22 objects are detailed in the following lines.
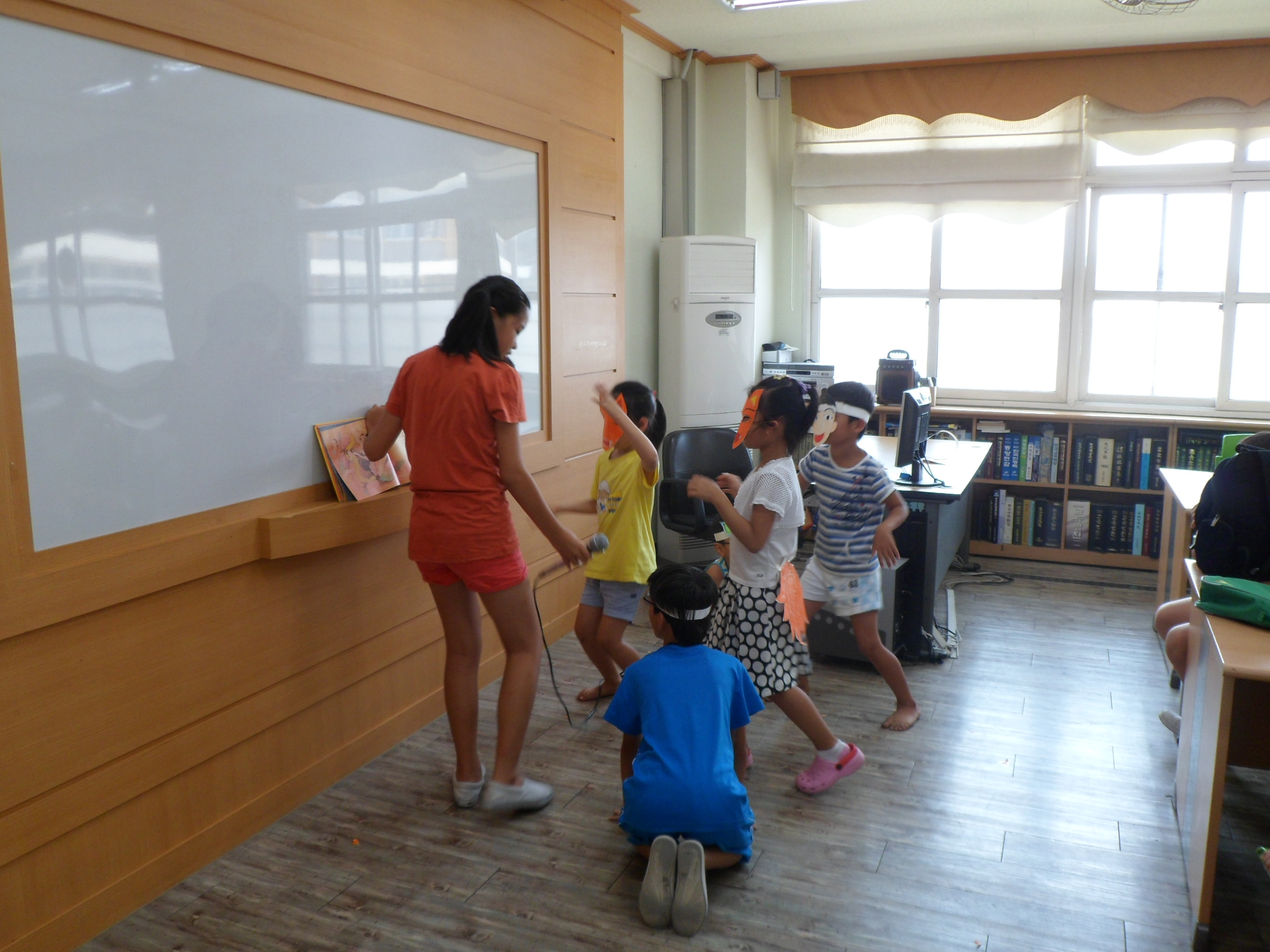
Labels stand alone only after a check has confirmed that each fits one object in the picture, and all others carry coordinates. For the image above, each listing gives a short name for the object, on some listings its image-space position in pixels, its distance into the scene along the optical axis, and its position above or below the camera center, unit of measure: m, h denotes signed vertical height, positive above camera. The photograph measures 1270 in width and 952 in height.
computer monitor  3.85 -0.40
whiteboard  1.99 +0.15
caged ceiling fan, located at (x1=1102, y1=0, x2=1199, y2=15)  3.41 +1.24
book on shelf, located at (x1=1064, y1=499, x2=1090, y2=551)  5.46 -1.08
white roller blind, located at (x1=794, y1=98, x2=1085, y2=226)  5.63 +0.96
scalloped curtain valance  5.24 +1.39
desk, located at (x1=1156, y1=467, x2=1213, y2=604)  3.69 -0.78
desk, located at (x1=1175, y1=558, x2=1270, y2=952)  2.02 -0.93
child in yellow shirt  3.14 -0.59
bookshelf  5.27 -0.60
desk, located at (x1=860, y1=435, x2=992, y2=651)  3.77 -0.83
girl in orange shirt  2.58 -0.46
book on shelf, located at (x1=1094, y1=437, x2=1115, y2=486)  5.43 -0.72
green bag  2.14 -0.60
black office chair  4.23 -0.58
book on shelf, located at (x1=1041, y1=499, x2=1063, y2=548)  5.53 -1.09
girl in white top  2.71 -0.65
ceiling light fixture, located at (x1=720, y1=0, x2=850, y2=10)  4.44 +1.48
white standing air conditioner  5.36 +0.02
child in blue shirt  2.22 -0.98
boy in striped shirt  3.12 -0.60
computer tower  3.76 -1.17
